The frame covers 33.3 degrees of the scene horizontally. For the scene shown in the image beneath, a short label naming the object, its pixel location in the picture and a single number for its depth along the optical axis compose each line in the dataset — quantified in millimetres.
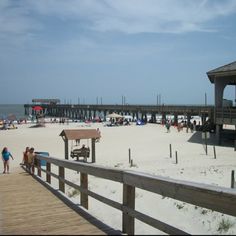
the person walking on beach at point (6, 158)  15488
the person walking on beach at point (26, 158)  13977
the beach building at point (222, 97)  28453
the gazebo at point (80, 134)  20641
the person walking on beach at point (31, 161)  12492
